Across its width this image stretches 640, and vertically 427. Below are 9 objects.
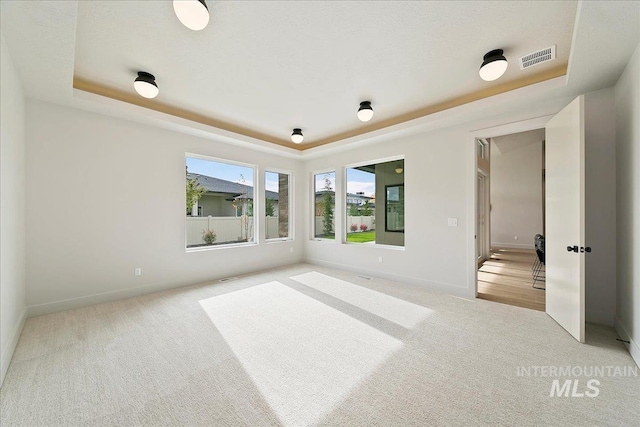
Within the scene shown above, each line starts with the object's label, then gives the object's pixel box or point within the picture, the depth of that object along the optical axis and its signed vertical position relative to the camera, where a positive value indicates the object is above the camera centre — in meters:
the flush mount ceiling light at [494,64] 2.52 +1.54
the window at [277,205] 5.89 +0.25
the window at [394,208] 5.16 +0.16
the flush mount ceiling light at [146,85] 2.90 +1.52
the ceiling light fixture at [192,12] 1.75 +1.47
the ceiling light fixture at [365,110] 3.69 +1.56
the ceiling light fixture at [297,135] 4.84 +1.56
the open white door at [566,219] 2.49 -0.03
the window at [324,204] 6.08 +0.28
